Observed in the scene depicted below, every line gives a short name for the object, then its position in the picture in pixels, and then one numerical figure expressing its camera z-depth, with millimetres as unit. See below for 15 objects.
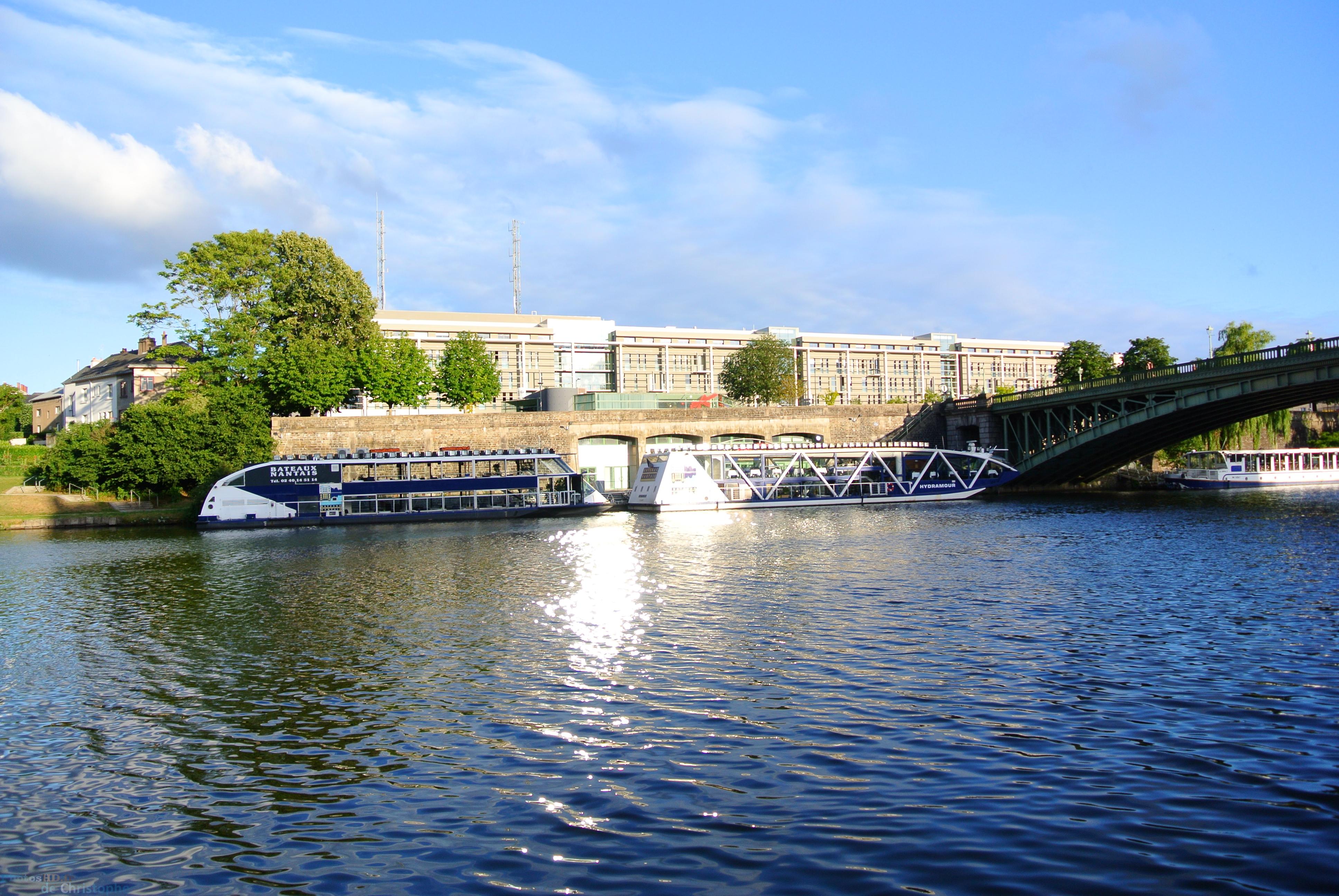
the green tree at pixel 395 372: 82812
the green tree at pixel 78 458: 73312
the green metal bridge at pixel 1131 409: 57750
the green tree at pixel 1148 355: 101562
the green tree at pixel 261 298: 78312
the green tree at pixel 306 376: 77750
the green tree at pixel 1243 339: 109062
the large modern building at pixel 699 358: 125125
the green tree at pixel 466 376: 91000
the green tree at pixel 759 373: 105125
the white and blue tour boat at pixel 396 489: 63938
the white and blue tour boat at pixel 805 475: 69562
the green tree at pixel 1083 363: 106188
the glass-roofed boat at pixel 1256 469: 89062
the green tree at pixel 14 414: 120062
